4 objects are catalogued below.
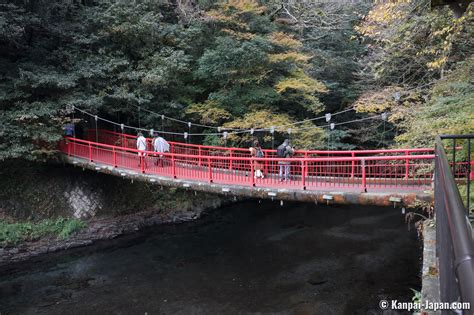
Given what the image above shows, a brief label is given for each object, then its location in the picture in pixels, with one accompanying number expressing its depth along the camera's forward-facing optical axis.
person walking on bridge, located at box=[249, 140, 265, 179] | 9.76
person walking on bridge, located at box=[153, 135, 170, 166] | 12.12
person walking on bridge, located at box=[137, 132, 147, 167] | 12.01
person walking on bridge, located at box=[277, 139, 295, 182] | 9.81
